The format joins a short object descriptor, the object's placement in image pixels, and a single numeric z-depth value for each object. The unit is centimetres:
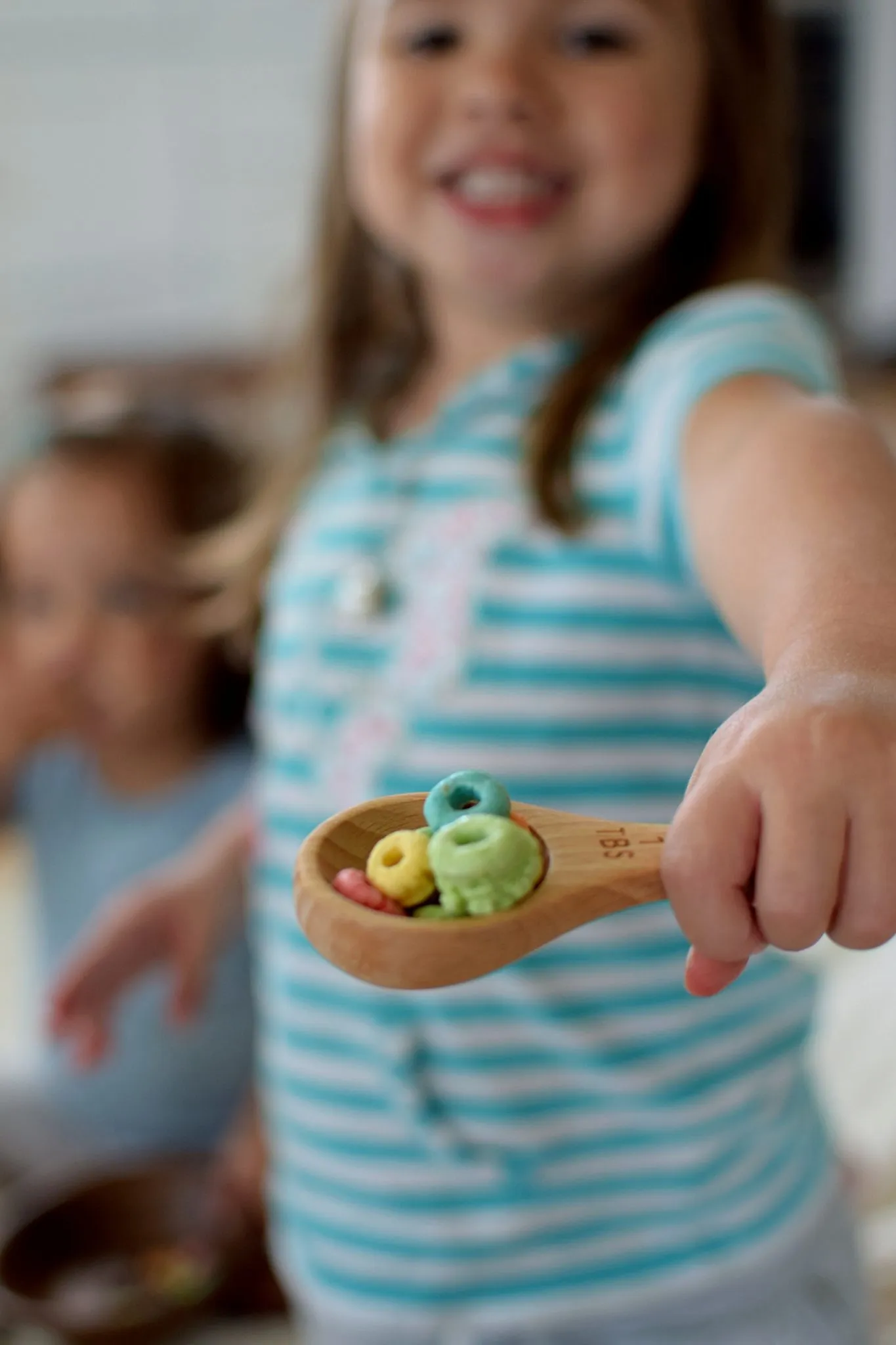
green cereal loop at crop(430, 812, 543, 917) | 22
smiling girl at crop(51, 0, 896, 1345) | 44
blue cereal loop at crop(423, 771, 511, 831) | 24
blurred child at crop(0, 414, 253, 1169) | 84
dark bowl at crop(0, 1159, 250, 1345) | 78
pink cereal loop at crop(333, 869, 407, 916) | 22
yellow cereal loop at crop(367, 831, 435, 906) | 23
